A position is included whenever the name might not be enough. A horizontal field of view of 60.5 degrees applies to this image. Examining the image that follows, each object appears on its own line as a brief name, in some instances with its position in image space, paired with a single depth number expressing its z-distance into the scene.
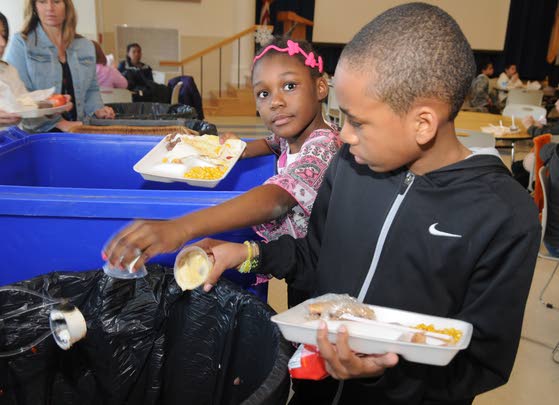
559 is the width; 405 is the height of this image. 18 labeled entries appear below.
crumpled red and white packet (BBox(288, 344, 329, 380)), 0.72
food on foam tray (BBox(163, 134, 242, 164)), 1.42
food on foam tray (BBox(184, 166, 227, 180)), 1.29
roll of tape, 0.94
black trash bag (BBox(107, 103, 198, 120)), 2.77
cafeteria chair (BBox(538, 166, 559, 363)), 2.09
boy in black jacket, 0.69
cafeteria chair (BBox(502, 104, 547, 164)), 4.46
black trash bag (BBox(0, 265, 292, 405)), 1.01
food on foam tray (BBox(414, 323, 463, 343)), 0.65
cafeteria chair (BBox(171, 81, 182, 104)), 4.55
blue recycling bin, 1.02
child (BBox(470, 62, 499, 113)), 7.24
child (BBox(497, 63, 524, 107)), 8.35
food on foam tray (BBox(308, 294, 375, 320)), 0.70
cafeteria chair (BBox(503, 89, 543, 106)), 6.36
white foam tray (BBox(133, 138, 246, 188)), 1.25
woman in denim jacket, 2.04
